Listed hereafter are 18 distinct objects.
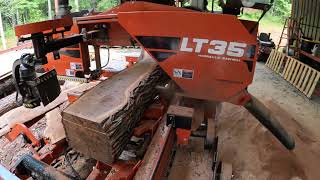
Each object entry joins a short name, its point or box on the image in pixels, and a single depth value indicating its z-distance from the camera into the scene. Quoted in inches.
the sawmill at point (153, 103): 67.9
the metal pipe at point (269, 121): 93.4
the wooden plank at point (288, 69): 220.3
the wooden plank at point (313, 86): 181.9
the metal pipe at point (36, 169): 63.9
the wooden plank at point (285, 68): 224.9
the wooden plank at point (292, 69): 215.4
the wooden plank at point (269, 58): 256.4
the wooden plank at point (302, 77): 197.5
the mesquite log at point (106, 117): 62.9
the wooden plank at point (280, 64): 237.8
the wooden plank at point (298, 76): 203.6
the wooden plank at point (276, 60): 244.2
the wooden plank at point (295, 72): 208.7
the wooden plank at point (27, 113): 96.9
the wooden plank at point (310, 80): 186.7
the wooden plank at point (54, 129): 77.4
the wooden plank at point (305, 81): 192.3
